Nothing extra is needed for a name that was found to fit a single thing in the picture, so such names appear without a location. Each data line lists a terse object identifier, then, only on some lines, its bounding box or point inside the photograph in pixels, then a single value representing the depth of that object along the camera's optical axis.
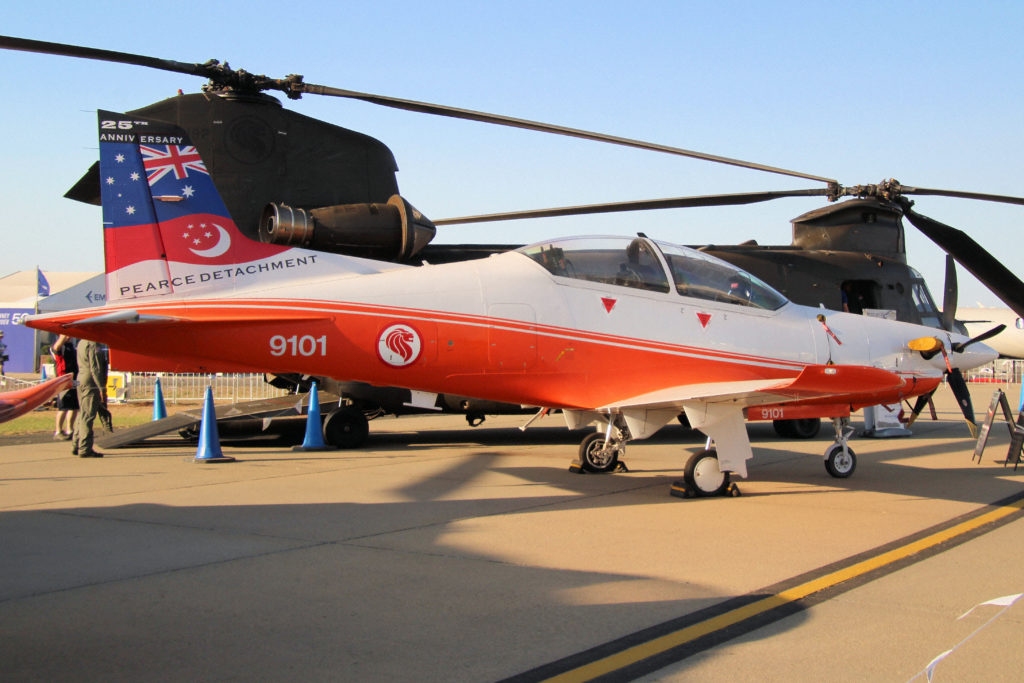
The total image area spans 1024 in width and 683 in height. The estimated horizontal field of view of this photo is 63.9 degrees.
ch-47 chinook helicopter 9.35
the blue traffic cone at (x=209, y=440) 11.30
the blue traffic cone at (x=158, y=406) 15.56
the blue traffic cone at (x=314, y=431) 12.98
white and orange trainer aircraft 7.80
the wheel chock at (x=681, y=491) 8.52
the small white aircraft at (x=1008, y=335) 43.31
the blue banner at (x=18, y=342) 37.66
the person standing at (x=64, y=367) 13.24
